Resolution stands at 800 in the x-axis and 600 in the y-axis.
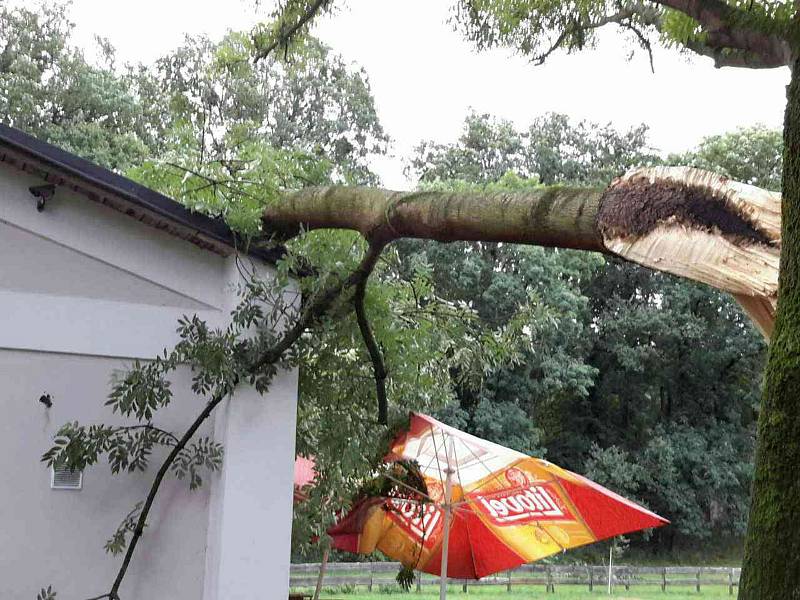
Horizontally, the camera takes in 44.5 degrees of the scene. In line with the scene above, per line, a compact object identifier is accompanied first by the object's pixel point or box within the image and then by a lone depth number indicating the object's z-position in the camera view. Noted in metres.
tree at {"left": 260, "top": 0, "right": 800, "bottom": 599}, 2.58
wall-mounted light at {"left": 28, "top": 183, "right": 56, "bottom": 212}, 5.41
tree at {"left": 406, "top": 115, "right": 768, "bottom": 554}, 29.59
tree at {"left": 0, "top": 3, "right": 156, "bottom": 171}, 25.34
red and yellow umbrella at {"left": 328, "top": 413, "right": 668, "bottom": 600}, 7.50
